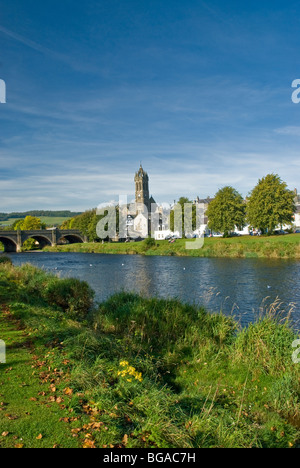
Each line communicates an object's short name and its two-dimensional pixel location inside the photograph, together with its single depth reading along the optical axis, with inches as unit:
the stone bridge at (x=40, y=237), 3732.8
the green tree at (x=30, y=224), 5187.0
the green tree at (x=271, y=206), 2596.0
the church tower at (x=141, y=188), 6077.8
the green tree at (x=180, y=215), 3321.9
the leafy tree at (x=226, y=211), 2938.0
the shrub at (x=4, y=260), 1378.2
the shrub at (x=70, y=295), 751.1
